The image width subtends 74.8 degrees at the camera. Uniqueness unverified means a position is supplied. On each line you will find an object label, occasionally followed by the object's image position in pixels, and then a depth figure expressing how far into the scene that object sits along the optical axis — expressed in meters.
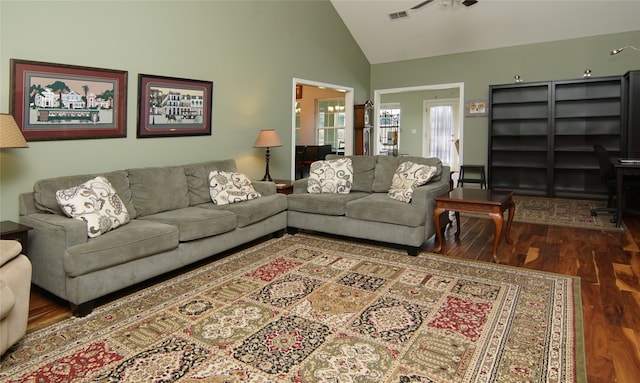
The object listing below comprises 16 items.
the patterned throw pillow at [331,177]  4.78
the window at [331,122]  10.32
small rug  5.27
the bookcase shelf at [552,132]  6.95
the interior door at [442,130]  11.67
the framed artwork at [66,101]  3.25
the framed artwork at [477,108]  7.81
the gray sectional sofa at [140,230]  2.66
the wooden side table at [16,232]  2.61
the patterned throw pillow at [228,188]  4.21
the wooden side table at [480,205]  3.68
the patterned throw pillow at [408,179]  4.16
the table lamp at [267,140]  5.26
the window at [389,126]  10.68
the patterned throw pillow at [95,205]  2.90
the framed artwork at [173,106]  4.18
